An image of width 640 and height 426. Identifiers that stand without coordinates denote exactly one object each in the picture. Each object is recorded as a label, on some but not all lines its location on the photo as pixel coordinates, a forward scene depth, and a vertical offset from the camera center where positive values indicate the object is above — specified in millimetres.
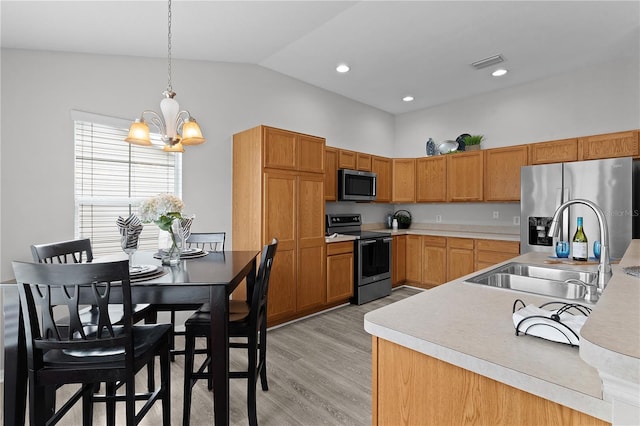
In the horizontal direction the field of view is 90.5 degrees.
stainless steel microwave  4484 +395
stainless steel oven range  4188 -651
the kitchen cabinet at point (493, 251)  3947 -503
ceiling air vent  3615 +1766
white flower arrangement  1969 +14
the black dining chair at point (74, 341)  1285 -541
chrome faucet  1283 -134
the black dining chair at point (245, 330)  1796 -703
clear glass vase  2105 -235
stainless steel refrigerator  3117 +157
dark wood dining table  1471 -514
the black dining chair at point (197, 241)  2381 -257
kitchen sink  1556 -363
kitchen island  562 -350
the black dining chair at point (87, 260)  1876 -320
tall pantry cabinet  3332 +35
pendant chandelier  2115 +561
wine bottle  2033 -218
